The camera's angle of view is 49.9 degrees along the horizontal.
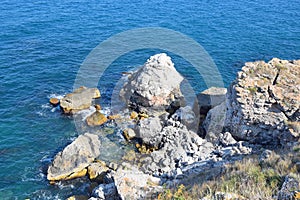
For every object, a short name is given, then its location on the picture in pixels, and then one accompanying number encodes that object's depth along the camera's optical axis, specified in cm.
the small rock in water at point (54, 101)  4231
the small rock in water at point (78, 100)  4094
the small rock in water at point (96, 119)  3906
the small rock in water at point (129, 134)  3647
